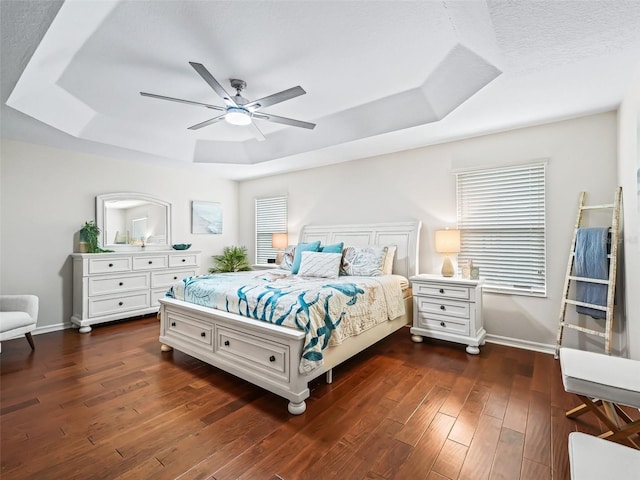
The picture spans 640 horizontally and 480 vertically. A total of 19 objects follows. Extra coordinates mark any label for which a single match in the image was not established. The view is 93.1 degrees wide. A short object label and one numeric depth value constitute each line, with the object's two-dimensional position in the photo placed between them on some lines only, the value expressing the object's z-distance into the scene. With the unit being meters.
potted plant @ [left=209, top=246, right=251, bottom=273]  6.05
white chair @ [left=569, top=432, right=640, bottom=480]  0.97
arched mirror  4.68
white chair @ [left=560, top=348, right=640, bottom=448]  1.53
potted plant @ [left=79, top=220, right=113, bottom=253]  4.41
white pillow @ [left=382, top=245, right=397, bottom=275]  4.00
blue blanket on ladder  2.82
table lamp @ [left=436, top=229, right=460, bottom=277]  3.61
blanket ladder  2.71
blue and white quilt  2.32
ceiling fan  2.38
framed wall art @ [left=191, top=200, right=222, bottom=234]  5.82
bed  2.24
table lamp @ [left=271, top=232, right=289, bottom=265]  5.51
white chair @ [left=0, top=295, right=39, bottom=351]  3.13
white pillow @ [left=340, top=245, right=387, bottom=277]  3.81
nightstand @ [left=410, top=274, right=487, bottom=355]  3.29
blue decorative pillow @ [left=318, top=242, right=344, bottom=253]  4.06
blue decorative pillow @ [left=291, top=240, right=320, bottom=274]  4.16
